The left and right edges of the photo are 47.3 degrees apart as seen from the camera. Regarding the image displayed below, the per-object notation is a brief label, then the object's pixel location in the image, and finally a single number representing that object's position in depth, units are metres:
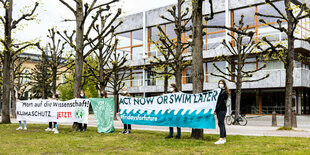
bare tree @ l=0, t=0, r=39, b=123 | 21.58
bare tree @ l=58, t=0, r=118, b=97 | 15.29
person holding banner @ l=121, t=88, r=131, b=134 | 13.94
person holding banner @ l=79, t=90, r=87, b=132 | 15.08
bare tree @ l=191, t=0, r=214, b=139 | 11.57
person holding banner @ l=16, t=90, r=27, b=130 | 17.44
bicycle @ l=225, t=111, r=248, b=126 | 23.06
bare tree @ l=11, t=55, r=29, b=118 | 32.88
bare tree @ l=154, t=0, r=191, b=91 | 20.56
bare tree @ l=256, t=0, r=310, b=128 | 17.11
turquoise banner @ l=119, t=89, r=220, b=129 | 10.87
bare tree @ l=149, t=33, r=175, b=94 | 23.75
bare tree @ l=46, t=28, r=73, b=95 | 27.34
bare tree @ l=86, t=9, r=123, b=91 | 25.35
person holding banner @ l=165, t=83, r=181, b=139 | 11.74
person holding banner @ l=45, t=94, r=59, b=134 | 14.40
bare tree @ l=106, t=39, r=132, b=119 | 25.08
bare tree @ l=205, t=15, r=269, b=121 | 23.20
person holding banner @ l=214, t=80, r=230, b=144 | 10.03
